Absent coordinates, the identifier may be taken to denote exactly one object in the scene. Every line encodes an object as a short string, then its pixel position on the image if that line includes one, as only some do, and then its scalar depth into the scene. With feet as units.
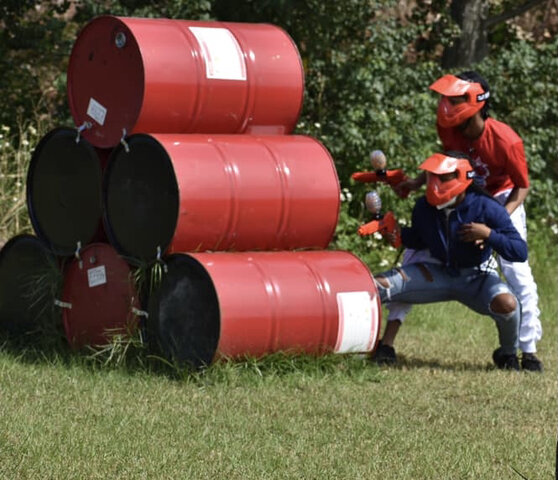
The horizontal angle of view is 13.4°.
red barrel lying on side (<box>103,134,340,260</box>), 39.31
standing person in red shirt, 42.62
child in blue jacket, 41.31
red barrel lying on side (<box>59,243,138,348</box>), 41.47
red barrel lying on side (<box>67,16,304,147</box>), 40.41
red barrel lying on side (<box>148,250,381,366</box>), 38.52
